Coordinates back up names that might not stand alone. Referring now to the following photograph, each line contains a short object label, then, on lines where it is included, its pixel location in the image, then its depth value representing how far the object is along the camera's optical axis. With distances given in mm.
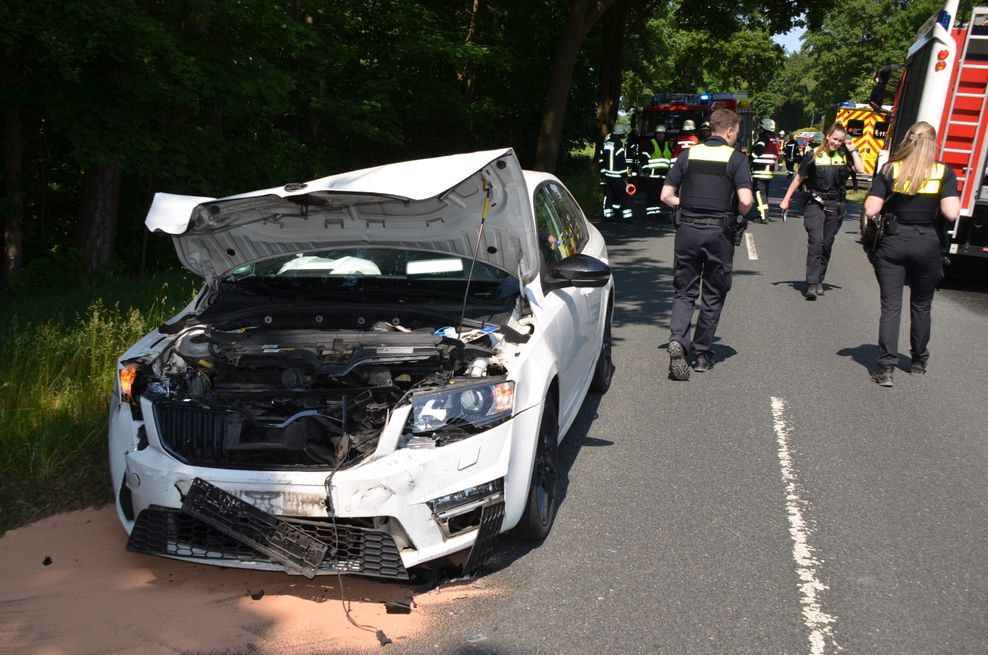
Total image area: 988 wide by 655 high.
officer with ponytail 7082
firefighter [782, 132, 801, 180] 23112
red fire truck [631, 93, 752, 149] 20953
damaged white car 3725
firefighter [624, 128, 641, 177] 18984
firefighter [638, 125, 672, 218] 18781
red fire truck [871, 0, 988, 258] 11141
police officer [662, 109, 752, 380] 7148
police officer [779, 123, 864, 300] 10773
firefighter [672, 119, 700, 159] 18278
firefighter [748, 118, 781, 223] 18797
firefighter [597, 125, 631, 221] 16812
